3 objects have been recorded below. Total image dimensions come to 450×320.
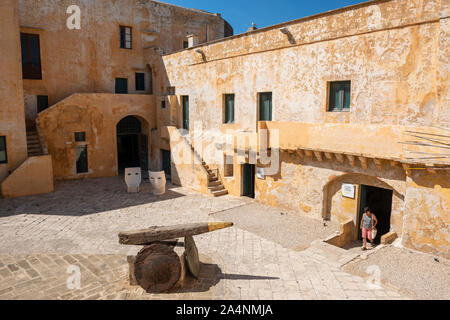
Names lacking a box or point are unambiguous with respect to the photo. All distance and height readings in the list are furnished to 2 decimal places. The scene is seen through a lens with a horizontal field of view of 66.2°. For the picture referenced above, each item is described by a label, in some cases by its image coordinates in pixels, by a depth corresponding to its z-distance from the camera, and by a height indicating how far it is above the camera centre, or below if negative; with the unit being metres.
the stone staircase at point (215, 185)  16.16 -3.04
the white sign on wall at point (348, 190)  11.80 -2.36
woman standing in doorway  10.61 -3.14
